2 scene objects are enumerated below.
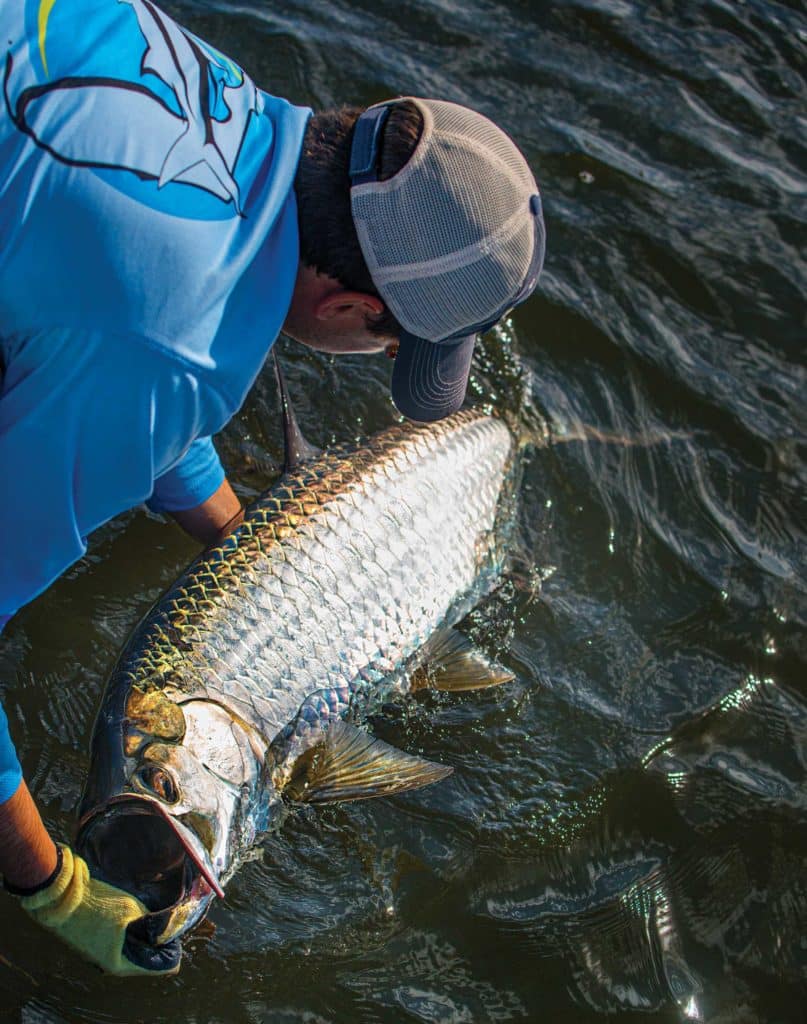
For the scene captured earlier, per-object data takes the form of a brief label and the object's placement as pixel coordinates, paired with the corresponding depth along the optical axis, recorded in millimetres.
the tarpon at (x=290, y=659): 3008
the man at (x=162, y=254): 2221
